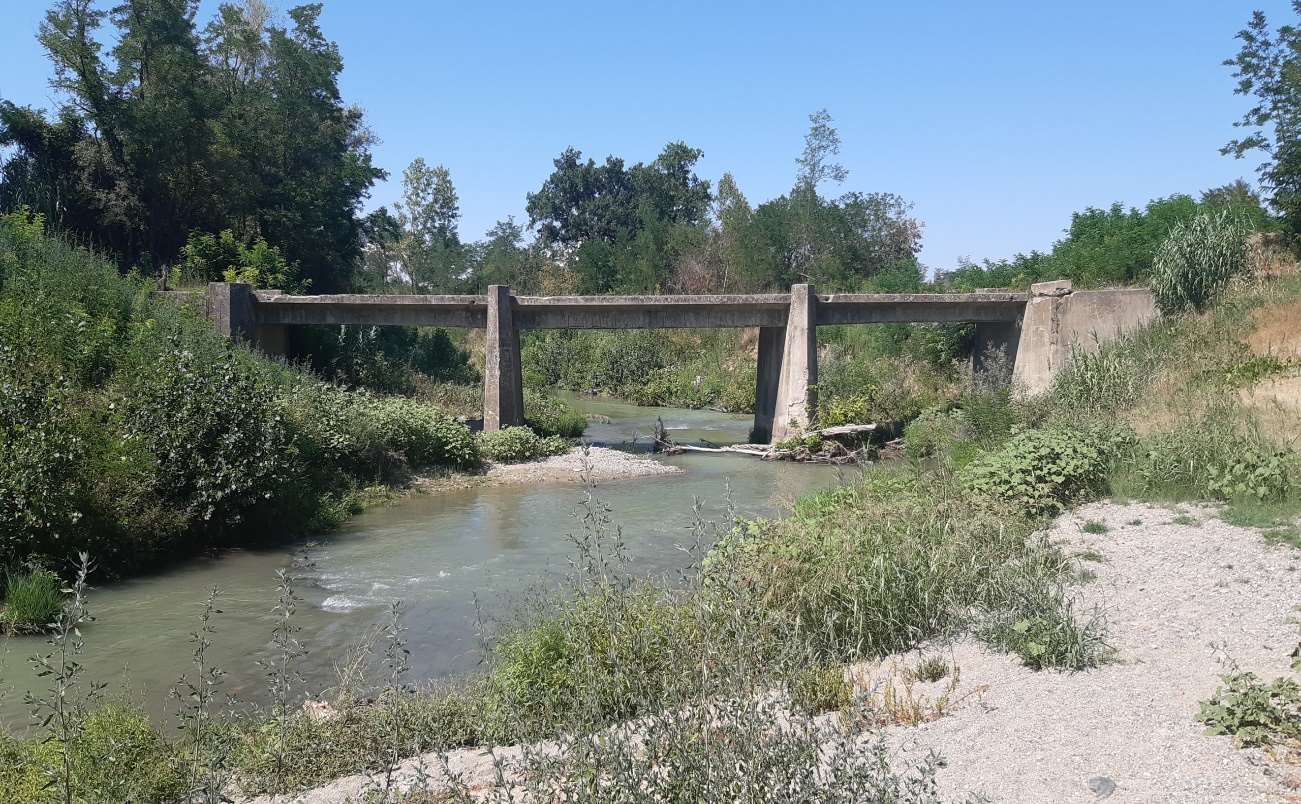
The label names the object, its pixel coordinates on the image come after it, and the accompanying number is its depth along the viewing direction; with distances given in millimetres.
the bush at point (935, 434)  16125
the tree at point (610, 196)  74875
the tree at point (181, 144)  26656
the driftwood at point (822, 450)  23234
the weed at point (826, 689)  5734
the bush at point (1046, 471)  10562
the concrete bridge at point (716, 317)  23391
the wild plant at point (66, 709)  3964
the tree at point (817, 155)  52531
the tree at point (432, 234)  65875
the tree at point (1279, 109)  23000
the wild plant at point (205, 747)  3986
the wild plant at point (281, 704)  4895
